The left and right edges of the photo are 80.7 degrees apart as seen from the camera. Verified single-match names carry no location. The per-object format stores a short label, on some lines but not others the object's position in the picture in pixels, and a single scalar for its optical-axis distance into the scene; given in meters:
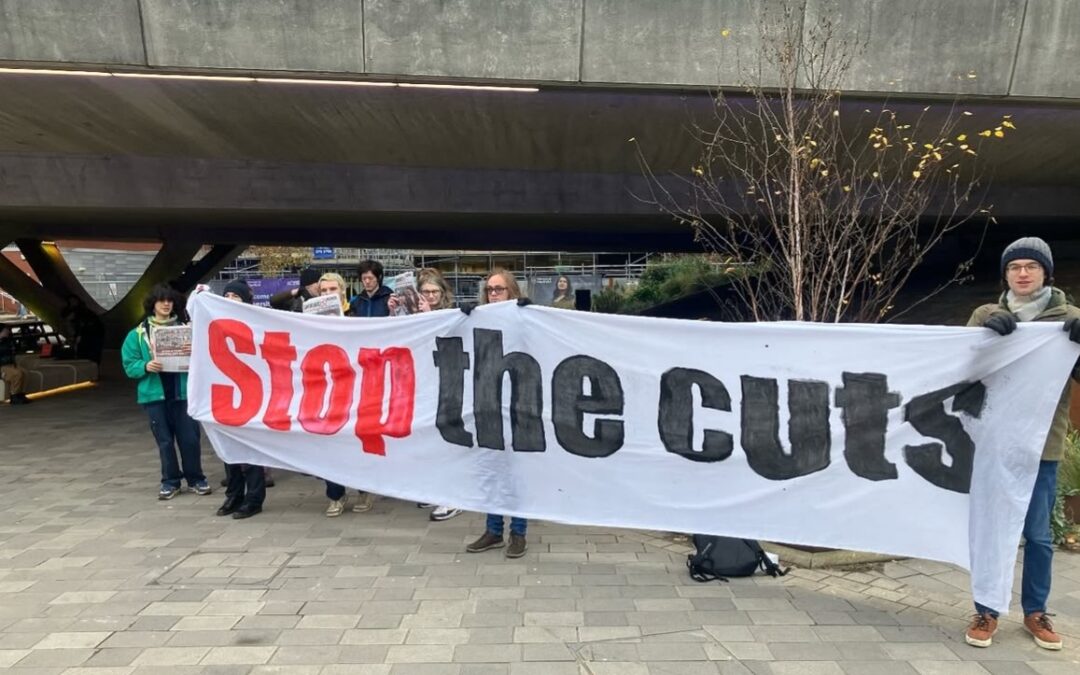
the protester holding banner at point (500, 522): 4.36
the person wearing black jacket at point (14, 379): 11.05
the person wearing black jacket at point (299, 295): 5.73
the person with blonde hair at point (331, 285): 5.60
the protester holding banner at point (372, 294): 5.43
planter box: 4.52
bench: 11.95
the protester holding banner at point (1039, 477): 3.14
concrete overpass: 5.92
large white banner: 3.27
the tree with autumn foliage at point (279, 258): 40.19
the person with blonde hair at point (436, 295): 5.08
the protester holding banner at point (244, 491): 5.20
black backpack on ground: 3.96
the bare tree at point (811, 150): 4.69
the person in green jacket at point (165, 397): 5.41
